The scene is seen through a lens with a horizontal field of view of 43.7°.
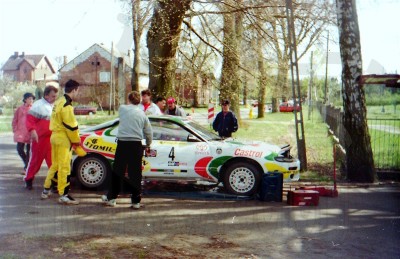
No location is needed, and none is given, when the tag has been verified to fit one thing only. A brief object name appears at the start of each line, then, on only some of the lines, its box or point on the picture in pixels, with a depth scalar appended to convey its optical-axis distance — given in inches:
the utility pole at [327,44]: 568.5
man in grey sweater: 305.6
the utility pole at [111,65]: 937.5
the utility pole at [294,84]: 481.4
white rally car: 357.7
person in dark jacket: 473.7
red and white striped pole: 895.2
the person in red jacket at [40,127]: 350.0
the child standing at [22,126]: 418.6
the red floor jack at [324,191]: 370.6
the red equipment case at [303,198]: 332.2
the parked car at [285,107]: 2047.2
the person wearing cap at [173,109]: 475.7
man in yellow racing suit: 311.7
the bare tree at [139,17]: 587.6
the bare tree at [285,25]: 565.3
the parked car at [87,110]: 952.7
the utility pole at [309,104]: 1669.5
